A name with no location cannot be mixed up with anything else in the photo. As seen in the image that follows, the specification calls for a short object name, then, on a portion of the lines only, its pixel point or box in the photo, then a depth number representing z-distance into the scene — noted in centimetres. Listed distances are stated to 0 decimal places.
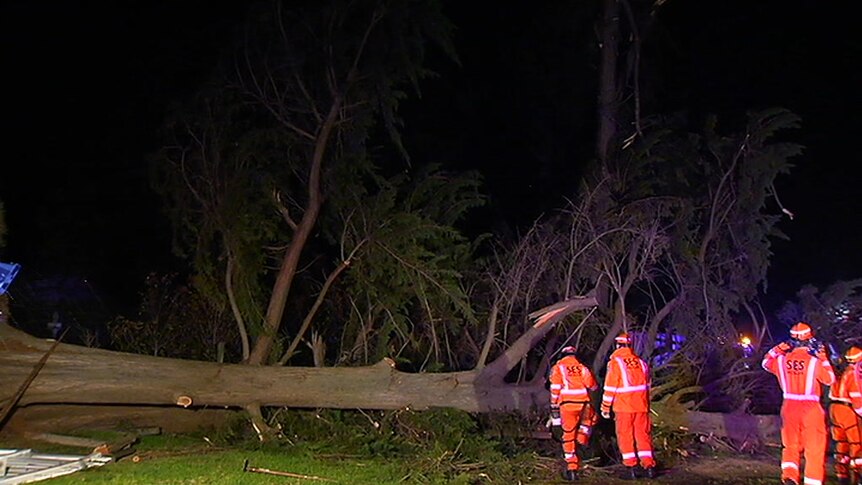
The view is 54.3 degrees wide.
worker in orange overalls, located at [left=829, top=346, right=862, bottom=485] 793
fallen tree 859
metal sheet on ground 675
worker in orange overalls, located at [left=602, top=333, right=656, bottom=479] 785
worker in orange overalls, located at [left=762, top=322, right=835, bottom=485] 710
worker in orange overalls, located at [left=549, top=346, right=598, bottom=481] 801
